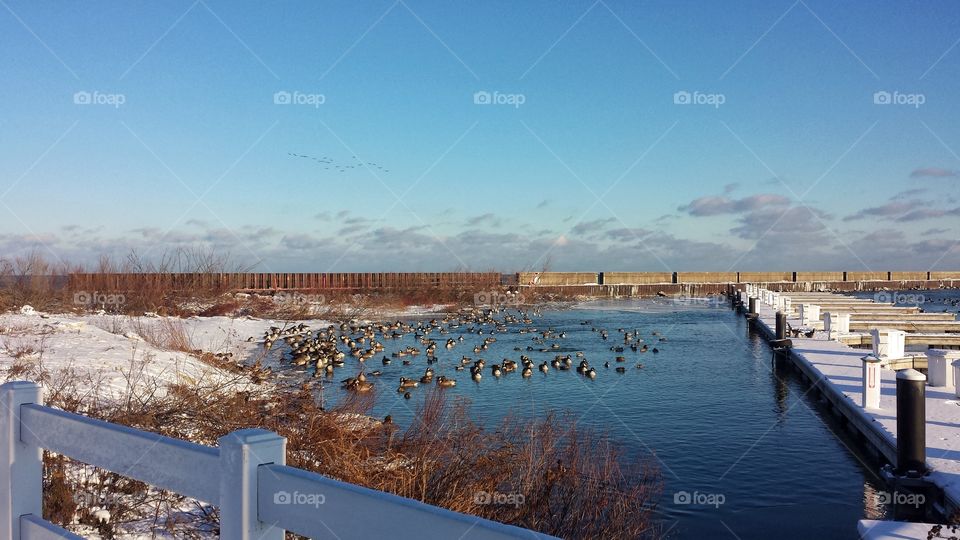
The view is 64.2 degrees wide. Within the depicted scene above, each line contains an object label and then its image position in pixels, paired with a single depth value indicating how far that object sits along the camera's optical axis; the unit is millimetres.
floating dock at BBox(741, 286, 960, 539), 8539
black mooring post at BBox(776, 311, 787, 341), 23562
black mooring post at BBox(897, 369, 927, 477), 8820
